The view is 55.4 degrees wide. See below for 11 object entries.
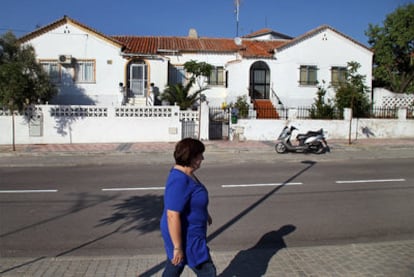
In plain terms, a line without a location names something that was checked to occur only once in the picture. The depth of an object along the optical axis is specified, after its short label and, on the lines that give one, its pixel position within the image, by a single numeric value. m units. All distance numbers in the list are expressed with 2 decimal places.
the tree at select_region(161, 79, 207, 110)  21.83
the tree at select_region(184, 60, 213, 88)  20.34
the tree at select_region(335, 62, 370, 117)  21.45
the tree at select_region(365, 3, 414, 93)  26.55
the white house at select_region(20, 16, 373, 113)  25.19
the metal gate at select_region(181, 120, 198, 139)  19.34
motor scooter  16.12
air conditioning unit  24.81
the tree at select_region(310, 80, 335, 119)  21.50
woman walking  3.16
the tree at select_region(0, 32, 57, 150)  15.58
